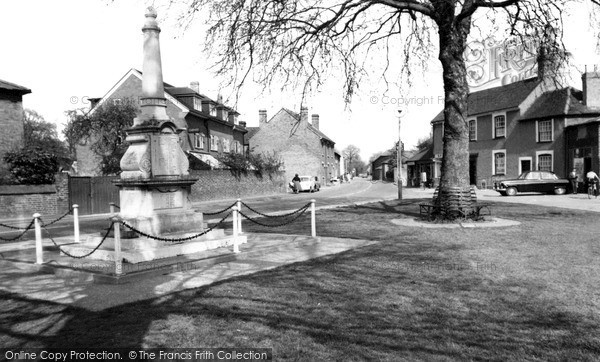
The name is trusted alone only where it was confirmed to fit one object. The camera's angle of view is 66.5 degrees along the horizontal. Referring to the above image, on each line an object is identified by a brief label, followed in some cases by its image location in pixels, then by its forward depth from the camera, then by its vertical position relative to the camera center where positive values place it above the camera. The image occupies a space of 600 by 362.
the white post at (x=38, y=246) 9.33 -1.24
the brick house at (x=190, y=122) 38.69 +5.60
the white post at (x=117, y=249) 7.74 -1.12
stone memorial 9.68 -0.01
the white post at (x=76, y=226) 11.96 -1.12
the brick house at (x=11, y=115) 28.50 +4.49
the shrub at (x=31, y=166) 23.66 +1.02
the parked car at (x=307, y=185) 48.25 -0.56
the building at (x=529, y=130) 36.09 +3.88
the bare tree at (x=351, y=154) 168.55 +9.25
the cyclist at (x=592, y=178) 27.28 -0.26
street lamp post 30.13 +1.29
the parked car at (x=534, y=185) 32.53 -0.74
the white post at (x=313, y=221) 12.29 -1.12
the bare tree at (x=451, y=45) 14.42 +4.36
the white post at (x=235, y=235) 9.69 -1.17
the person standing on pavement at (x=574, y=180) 32.97 -0.43
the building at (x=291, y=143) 65.00 +5.31
